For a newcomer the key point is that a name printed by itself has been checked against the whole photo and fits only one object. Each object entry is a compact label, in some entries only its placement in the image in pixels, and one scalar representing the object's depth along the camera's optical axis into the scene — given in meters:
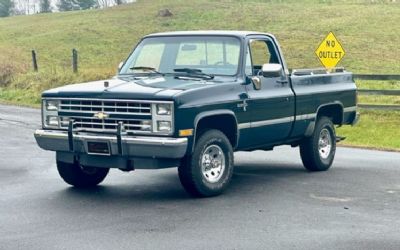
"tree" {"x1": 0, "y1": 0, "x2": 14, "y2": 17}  116.44
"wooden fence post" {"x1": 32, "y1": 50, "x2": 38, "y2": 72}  31.70
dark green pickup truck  8.67
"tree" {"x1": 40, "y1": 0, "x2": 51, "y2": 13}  116.44
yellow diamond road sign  19.67
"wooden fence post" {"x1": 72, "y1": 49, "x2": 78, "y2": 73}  29.13
